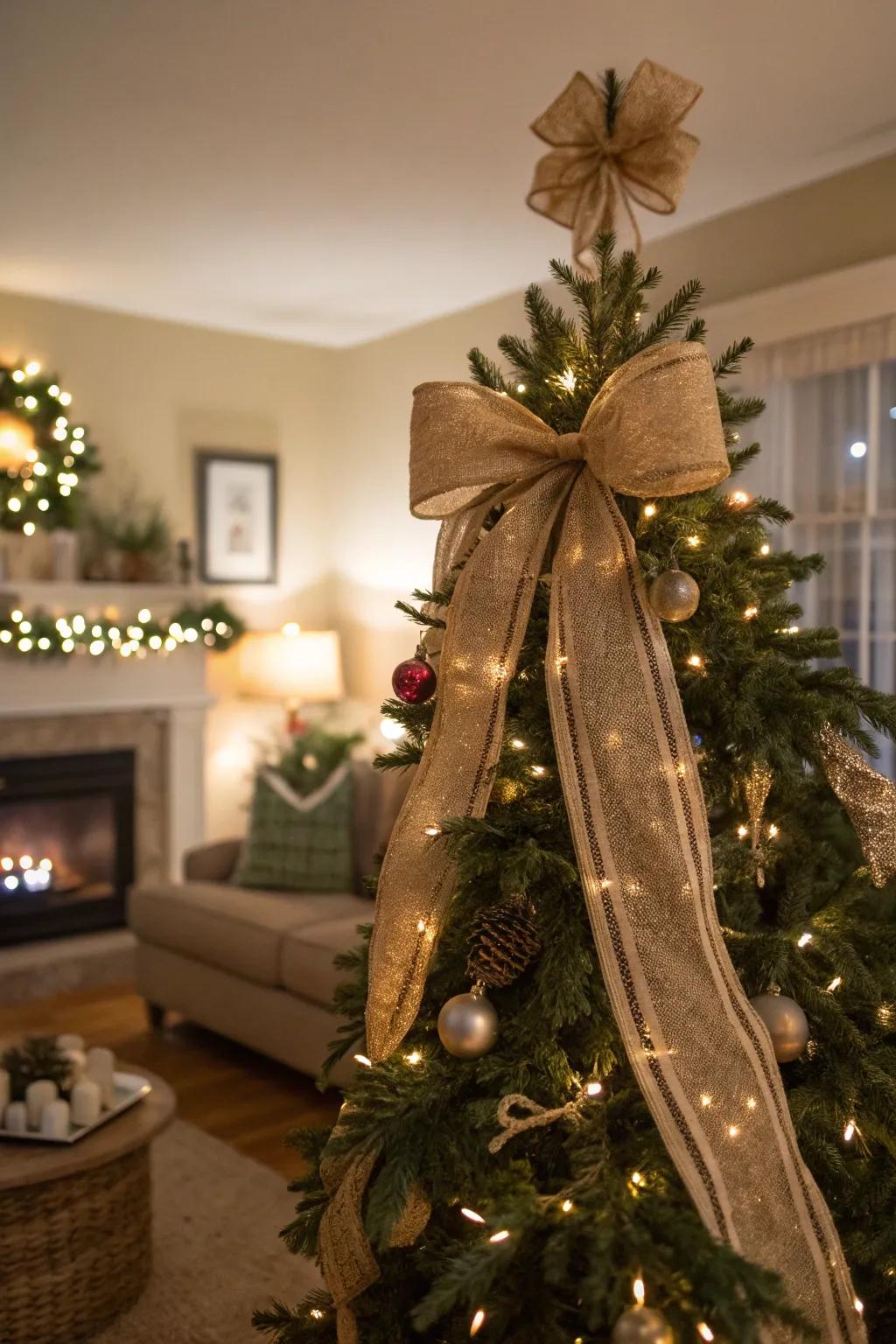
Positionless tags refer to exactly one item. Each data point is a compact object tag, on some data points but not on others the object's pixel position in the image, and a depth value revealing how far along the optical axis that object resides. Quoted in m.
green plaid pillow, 3.91
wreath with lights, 4.53
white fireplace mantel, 4.47
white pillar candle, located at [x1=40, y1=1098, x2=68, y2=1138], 2.19
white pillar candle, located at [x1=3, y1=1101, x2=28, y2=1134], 2.21
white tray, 2.19
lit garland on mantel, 4.39
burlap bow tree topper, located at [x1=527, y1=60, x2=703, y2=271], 1.74
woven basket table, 2.10
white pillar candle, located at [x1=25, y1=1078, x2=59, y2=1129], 2.23
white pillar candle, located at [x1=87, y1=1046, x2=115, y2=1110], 2.37
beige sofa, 3.34
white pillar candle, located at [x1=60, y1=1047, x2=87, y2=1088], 2.37
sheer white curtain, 3.49
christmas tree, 1.06
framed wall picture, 5.21
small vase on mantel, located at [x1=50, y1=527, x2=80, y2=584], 4.63
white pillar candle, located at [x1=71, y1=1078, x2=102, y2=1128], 2.25
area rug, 2.23
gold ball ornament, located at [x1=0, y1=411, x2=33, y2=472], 4.50
